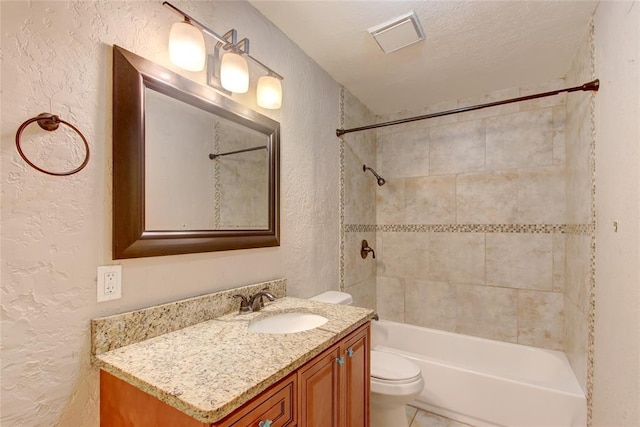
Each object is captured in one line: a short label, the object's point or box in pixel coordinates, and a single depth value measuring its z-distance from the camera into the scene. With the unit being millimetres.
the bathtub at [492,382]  1766
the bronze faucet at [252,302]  1383
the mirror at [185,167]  1025
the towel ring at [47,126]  796
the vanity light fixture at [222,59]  1113
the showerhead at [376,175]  2726
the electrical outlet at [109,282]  962
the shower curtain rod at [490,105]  1521
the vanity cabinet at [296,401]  769
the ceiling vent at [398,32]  1616
